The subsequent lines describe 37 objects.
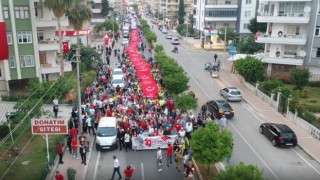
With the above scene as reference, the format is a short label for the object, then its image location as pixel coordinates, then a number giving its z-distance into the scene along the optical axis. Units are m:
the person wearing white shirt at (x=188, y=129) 26.39
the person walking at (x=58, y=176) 18.53
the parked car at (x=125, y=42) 83.23
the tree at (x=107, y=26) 101.99
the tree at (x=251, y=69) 43.19
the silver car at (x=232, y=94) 38.72
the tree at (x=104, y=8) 112.81
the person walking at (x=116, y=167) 20.80
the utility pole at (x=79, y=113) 27.73
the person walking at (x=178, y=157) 22.56
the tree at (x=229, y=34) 81.75
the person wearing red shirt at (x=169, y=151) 22.80
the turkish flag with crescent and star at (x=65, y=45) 46.27
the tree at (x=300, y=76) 41.69
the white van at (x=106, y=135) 25.16
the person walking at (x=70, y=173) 19.23
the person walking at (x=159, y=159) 22.42
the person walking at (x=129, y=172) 19.80
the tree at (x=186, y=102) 30.73
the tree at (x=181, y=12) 127.88
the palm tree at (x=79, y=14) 44.22
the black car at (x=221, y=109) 32.28
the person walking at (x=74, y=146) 23.72
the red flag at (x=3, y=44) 35.94
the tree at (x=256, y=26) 72.31
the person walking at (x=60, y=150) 22.53
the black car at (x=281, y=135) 26.02
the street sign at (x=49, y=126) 21.43
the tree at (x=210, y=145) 19.83
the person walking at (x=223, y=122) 28.06
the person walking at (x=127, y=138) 25.22
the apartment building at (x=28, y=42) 38.81
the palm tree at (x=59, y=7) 38.62
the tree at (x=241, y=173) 15.02
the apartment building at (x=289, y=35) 45.94
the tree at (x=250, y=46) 64.08
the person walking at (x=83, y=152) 22.78
